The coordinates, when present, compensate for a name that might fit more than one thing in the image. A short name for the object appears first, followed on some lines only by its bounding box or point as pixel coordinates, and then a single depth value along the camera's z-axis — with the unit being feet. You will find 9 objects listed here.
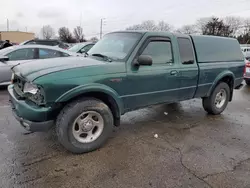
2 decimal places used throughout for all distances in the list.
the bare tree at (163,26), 190.88
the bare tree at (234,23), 197.16
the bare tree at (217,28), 176.76
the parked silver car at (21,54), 22.30
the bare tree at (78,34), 236.34
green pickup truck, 9.66
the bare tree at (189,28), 197.08
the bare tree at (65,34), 220.43
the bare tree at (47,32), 293.68
